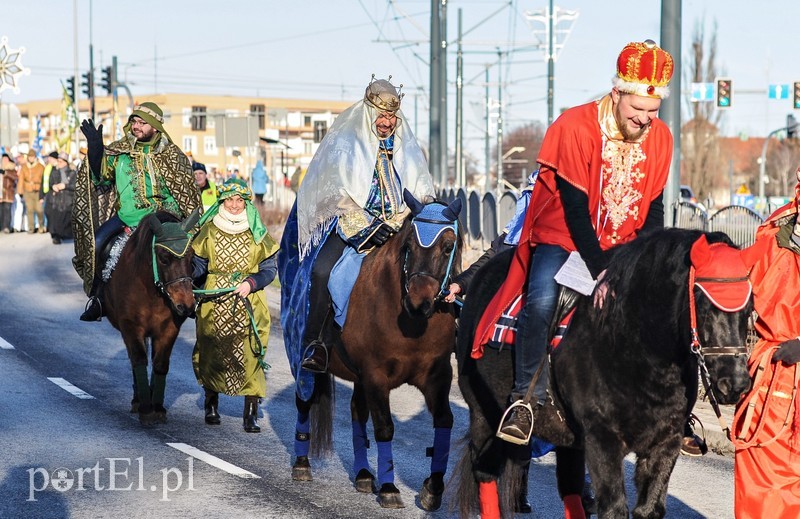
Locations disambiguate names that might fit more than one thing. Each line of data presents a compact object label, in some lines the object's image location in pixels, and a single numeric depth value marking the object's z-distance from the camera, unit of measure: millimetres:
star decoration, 35406
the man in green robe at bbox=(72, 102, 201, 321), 11367
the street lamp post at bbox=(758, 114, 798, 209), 46694
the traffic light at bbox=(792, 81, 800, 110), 39062
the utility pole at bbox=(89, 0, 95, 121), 60544
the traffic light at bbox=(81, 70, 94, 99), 58594
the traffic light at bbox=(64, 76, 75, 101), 60500
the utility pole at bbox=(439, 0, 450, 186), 30625
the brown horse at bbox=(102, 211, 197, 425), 10211
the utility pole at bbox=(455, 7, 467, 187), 39188
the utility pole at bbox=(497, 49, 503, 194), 46438
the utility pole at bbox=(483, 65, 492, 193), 55312
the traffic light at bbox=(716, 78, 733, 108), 40062
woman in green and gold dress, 10219
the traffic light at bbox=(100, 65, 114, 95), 55953
